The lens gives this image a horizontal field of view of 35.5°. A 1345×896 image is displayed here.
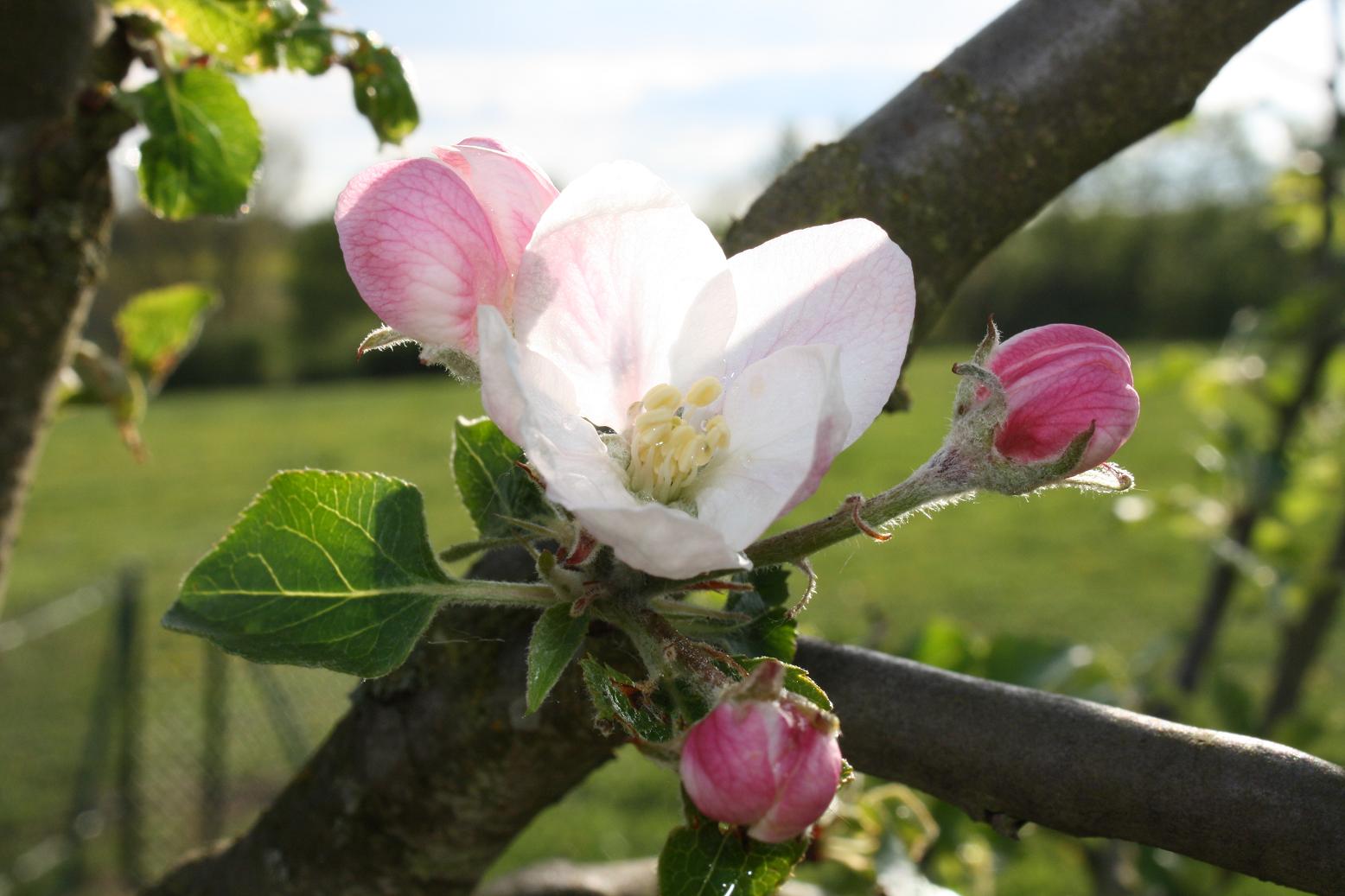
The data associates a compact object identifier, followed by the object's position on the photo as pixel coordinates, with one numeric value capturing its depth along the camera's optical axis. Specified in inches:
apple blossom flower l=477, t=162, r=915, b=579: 8.0
